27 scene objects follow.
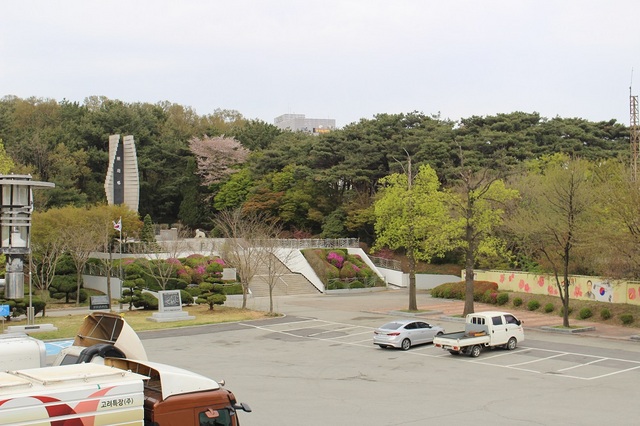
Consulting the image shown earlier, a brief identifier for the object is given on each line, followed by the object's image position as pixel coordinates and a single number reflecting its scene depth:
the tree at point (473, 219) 34.88
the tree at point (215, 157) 73.25
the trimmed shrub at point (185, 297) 42.00
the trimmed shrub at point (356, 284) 54.44
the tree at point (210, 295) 40.50
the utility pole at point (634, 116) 54.66
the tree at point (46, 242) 44.06
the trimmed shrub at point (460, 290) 43.34
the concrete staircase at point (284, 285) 51.09
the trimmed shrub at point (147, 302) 41.28
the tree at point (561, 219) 31.73
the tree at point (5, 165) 38.59
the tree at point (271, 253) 40.61
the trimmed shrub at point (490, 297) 42.00
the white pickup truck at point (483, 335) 24.67
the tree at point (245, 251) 40.81
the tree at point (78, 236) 43.34
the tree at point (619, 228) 28.69
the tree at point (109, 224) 46.53
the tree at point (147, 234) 55.47
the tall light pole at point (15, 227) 14.75
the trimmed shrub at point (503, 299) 41.06
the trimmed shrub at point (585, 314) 34.81
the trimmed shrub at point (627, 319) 32.66
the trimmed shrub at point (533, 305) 38.59
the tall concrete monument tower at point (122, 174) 63.28
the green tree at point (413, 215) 37.38
